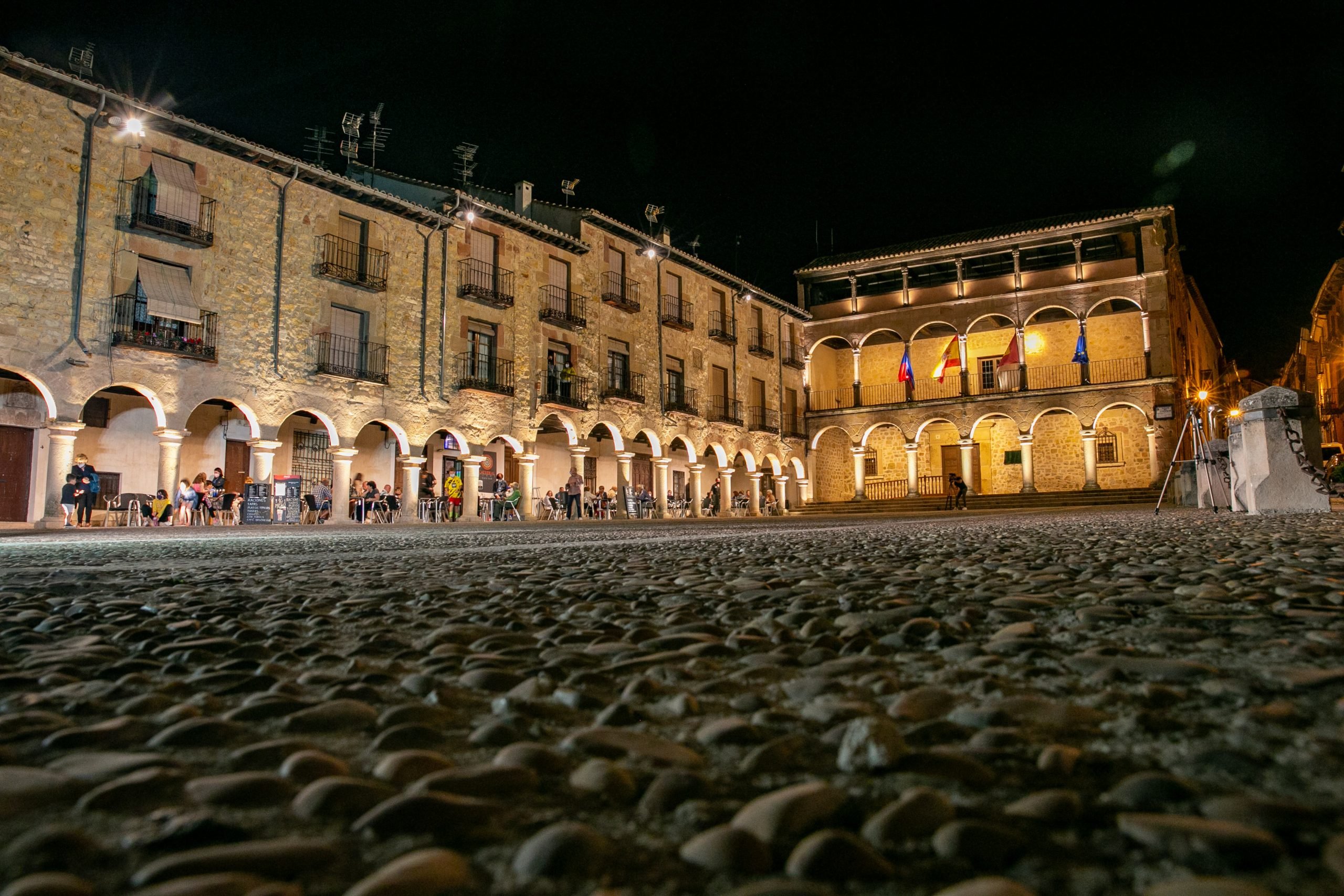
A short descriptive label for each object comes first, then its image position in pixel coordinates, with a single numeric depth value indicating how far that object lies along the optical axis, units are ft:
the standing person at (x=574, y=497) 75.61
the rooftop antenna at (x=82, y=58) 53.78
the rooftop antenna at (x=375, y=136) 77.80
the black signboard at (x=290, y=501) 58.80
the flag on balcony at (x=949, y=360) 96.53
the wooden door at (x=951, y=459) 108.06
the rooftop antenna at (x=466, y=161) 78.48
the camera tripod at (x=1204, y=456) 40.01
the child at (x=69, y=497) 48.91
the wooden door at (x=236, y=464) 66.18
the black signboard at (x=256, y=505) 57.00
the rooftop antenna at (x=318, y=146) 74.43
